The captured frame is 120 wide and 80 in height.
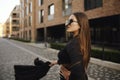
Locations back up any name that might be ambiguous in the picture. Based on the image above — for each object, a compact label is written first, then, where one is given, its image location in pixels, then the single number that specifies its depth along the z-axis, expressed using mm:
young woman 1260
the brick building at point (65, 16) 9964
